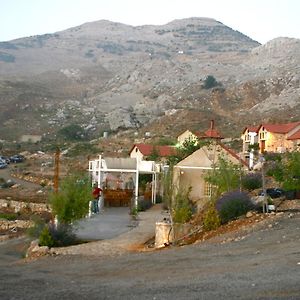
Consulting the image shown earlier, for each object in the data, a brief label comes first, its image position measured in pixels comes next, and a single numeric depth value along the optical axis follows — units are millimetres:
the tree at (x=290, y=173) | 29531
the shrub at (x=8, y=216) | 44472
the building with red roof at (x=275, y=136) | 63188
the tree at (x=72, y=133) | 100962
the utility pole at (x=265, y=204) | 25047
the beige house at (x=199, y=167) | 35812
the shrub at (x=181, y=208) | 24922
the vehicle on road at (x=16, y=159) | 82000
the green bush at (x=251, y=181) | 32125
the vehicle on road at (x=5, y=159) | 81044
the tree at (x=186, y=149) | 45544
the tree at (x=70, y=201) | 27516
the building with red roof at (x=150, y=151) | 52375
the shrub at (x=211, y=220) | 24047
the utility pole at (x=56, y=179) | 28391
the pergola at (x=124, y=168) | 40906
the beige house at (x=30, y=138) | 104019
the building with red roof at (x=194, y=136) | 49619
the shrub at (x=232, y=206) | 24531
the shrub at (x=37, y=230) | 27595
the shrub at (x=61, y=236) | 25031
